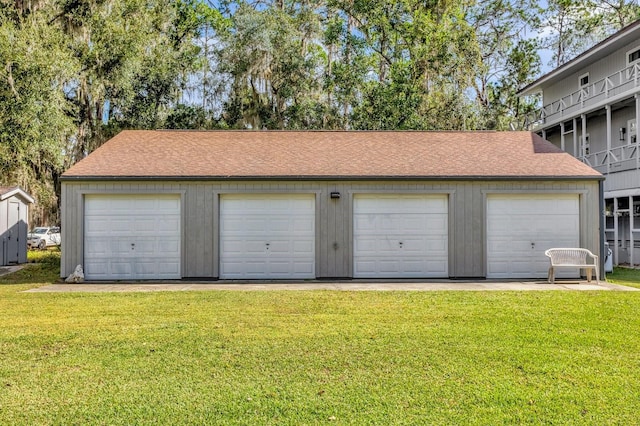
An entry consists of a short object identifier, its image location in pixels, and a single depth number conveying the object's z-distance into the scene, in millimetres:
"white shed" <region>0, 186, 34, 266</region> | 14484
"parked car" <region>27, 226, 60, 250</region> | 21234
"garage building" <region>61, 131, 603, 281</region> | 11141
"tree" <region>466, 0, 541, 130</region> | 26938
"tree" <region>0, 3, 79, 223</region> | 15055
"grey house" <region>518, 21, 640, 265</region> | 15359
